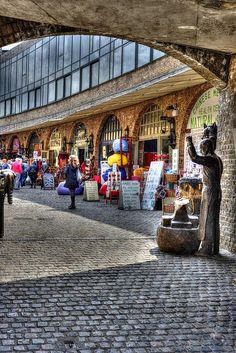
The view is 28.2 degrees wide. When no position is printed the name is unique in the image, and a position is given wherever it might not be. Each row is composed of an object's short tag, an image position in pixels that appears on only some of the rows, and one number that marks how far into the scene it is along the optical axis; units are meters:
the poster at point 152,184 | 14.24
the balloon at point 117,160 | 17.50
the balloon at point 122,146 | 17.83
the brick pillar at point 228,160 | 7.64
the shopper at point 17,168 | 22.03
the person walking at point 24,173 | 24.70
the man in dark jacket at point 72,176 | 13.91
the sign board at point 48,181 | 23.81
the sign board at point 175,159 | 15.84
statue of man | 7.20
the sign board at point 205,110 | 14.41
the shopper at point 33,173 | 25.79
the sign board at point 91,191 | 16.98
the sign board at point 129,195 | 14.29
